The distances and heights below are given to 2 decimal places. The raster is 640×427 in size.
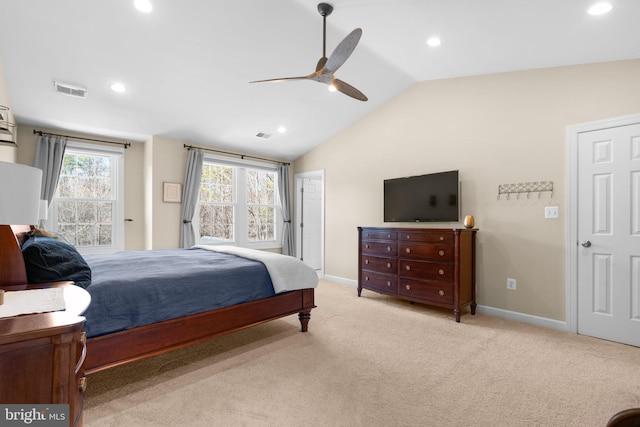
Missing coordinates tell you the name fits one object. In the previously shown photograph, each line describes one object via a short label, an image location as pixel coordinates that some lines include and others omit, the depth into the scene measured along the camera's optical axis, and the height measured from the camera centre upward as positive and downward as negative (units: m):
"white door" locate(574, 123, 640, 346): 2.79 -0.19
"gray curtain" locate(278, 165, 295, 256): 6.23 +0.12
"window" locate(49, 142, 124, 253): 4.41 +0.19
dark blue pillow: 1.68 -0.29
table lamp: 1.06 +0.07
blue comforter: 1.93 -0.53
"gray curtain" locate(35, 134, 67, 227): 4.05 +0.69
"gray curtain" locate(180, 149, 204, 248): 4.97 +0.24
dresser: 3.45 -0.62
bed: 1.90 -0.64
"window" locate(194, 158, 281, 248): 5.42 +0.15
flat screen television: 3.86 +0.20
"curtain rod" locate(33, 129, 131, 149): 4.10 +1.07
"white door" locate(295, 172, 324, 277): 6.42 -0.12
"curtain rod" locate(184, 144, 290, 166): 5.07 +1.07
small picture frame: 4.82 +0.33
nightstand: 0.97 -0.48
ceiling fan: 2.20 +1.17
